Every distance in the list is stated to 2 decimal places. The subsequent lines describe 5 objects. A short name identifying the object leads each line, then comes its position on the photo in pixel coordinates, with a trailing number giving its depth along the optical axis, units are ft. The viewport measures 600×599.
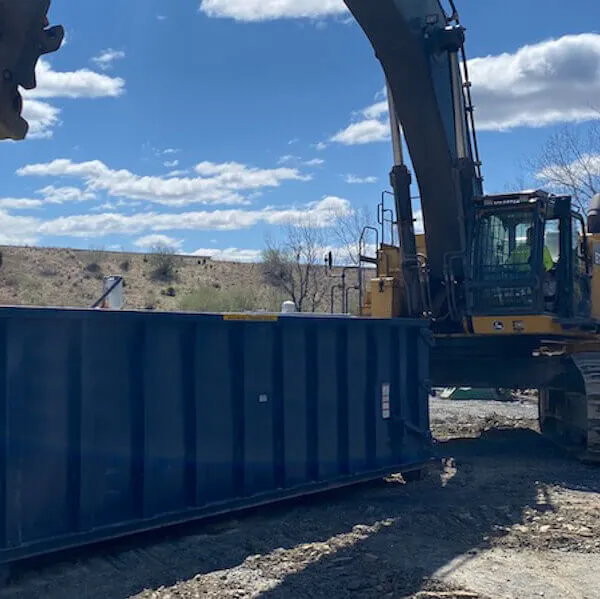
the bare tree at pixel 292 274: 158.20
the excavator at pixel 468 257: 38.37
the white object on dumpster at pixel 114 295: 34.61
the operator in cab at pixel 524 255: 39.81
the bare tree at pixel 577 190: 105.60
